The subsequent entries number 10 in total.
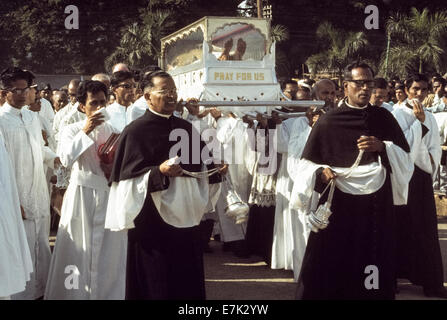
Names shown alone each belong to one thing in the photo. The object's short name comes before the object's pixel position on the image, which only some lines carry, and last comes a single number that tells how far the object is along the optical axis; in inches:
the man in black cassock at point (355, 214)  198.4
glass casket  329.7
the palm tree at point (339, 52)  1127.0
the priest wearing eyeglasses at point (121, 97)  247.4
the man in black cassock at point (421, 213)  256.8
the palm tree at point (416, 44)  952.9
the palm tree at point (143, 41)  1299.2
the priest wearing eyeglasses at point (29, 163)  232.5
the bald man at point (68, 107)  355.9
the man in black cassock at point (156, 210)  175.6
